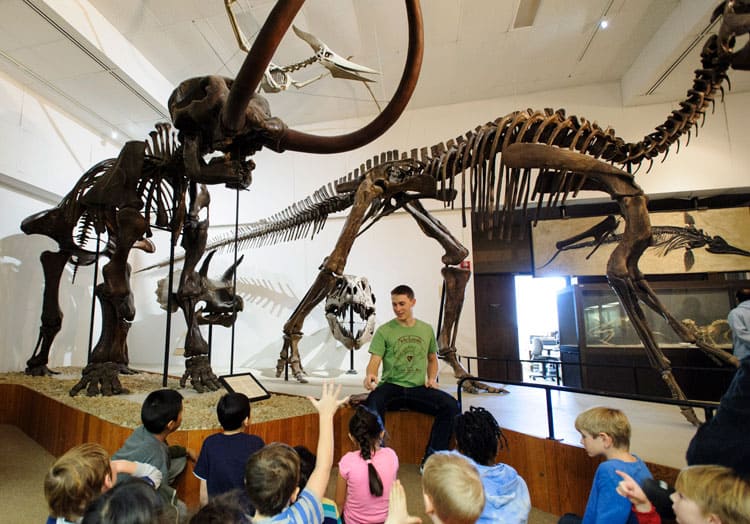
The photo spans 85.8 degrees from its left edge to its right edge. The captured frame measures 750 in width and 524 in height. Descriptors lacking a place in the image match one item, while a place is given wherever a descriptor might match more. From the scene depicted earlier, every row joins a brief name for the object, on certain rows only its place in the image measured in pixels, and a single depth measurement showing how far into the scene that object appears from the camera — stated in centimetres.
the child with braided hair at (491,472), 146
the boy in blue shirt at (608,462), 161
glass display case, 637
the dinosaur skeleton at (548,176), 301
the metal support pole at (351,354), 612
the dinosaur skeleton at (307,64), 518
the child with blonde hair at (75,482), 127
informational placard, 301
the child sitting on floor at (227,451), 187
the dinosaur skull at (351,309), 598
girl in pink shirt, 182
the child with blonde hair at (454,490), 117
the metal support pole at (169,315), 351
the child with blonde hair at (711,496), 103
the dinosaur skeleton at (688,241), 678
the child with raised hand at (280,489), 126
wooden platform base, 249
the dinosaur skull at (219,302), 618
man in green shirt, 288
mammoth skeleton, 263
